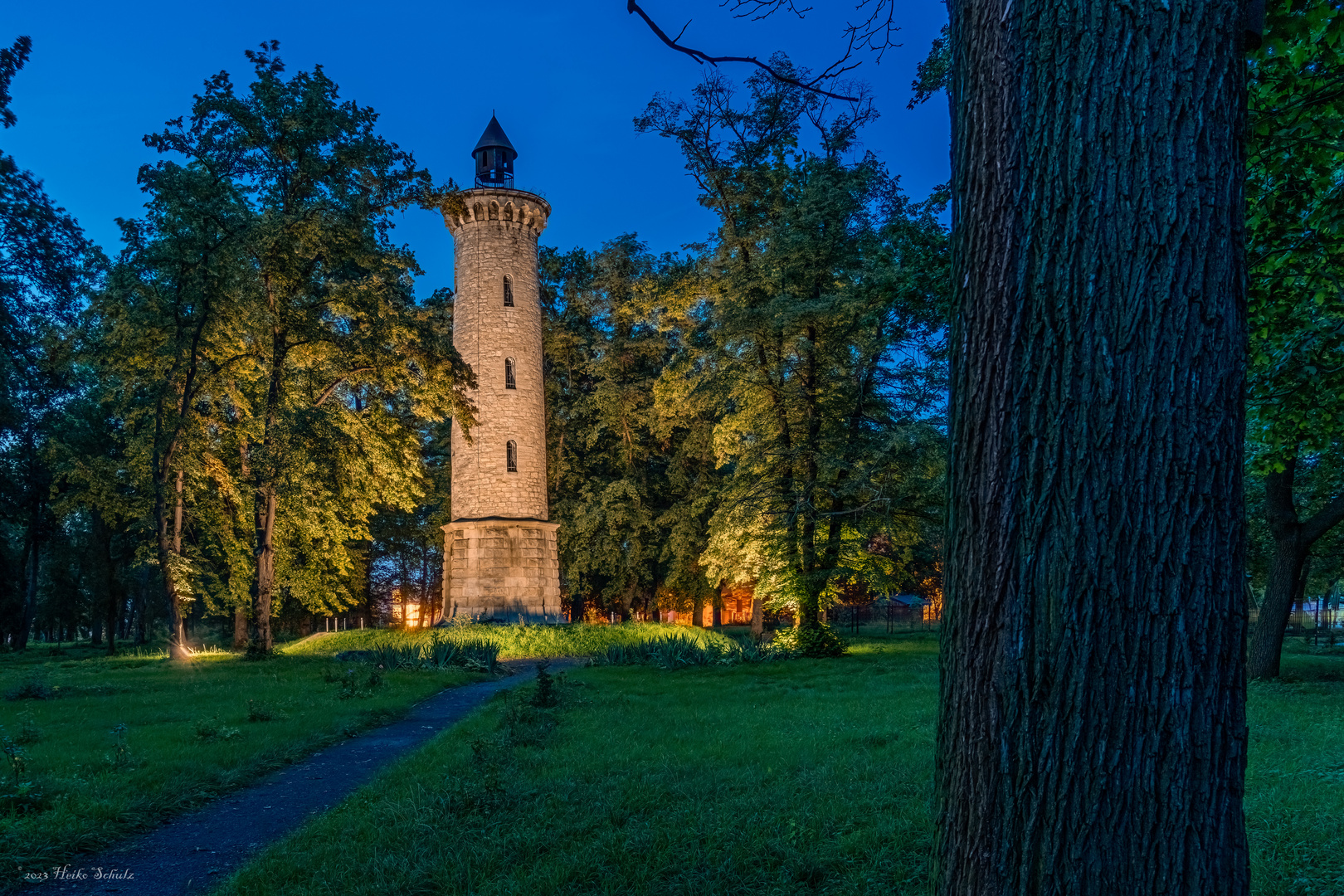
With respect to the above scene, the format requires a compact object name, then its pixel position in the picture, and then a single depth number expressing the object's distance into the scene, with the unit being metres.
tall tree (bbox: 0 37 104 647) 18.58
